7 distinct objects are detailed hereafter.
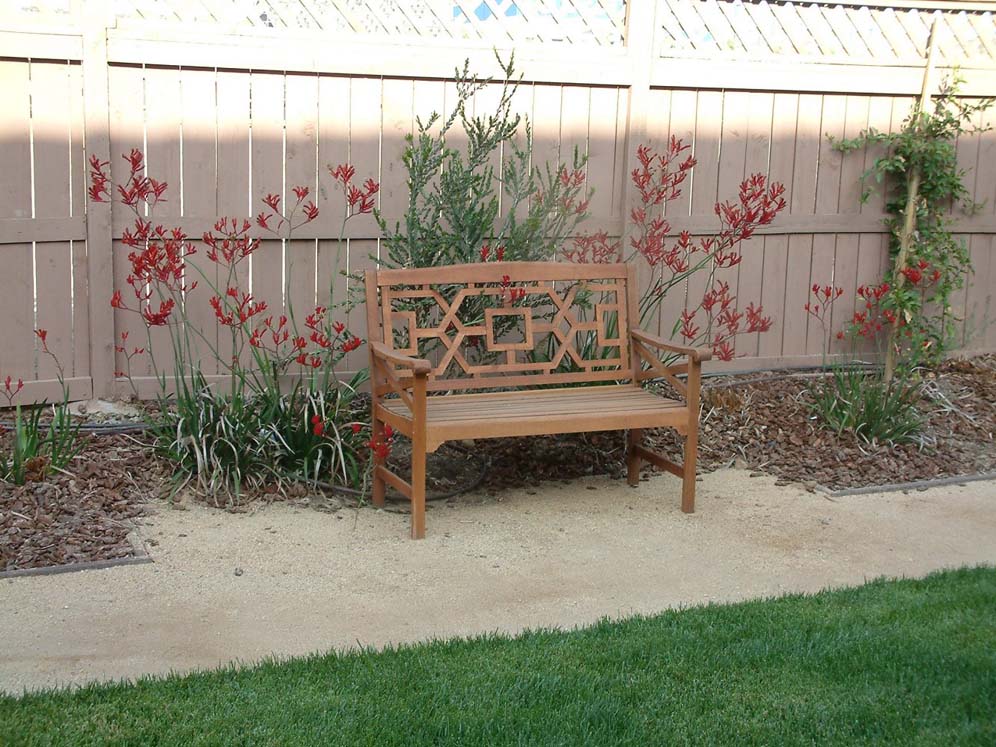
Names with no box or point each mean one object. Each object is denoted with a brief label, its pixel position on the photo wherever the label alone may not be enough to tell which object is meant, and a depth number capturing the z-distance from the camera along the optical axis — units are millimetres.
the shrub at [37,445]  4801
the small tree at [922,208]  6996
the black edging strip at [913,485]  5543
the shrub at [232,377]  5078
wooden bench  4828
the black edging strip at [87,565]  4141
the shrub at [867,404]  6086
